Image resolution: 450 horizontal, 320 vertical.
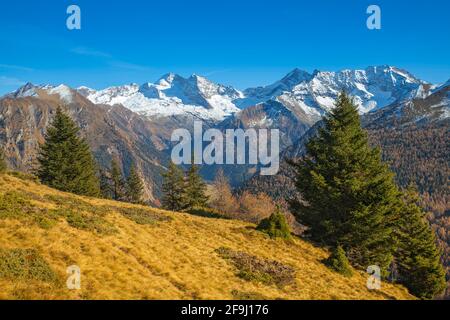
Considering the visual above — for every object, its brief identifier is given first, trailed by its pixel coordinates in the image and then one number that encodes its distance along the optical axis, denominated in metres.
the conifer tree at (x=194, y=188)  79.62
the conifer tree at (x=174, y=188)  80.62
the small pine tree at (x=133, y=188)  98.06
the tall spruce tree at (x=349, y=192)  33.62
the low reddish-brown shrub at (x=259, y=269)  23.72
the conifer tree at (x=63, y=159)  60.50
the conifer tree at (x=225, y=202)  97.38
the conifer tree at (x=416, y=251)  41.44
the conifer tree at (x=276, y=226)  34.22
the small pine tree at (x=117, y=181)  93.62
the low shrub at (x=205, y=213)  44.96
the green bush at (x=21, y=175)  41.72
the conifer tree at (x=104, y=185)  97.88
